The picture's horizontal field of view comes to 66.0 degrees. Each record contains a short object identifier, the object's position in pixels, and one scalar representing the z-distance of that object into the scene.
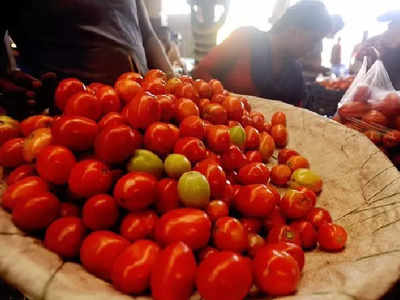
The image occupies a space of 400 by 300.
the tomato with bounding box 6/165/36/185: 0.79
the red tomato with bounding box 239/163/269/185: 0.92
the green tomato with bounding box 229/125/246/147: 1.05
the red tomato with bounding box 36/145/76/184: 0.72
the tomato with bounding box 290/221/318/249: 0.83
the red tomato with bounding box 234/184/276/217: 0.80
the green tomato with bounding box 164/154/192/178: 0.78
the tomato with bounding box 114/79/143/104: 0.96
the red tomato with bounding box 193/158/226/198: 0.77
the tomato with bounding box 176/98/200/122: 0.98
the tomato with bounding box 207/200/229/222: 0.75
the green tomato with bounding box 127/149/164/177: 0.76
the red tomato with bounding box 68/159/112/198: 0.70
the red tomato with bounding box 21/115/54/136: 0.91
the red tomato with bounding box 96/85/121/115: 0.90
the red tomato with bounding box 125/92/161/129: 0.82
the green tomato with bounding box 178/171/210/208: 0.71
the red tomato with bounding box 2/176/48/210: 0.69
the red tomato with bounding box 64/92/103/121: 0.81
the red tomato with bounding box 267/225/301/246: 0.77
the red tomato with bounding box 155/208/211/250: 0.65
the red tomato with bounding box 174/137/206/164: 0.83
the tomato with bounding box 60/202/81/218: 0.73
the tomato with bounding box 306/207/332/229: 0.88
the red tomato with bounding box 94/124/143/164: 0.73
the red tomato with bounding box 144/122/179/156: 0.81
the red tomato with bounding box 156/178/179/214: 0.74
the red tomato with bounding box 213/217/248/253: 0.68
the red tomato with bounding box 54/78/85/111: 0.91
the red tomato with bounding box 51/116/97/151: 0.75
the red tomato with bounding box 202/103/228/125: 1.12
